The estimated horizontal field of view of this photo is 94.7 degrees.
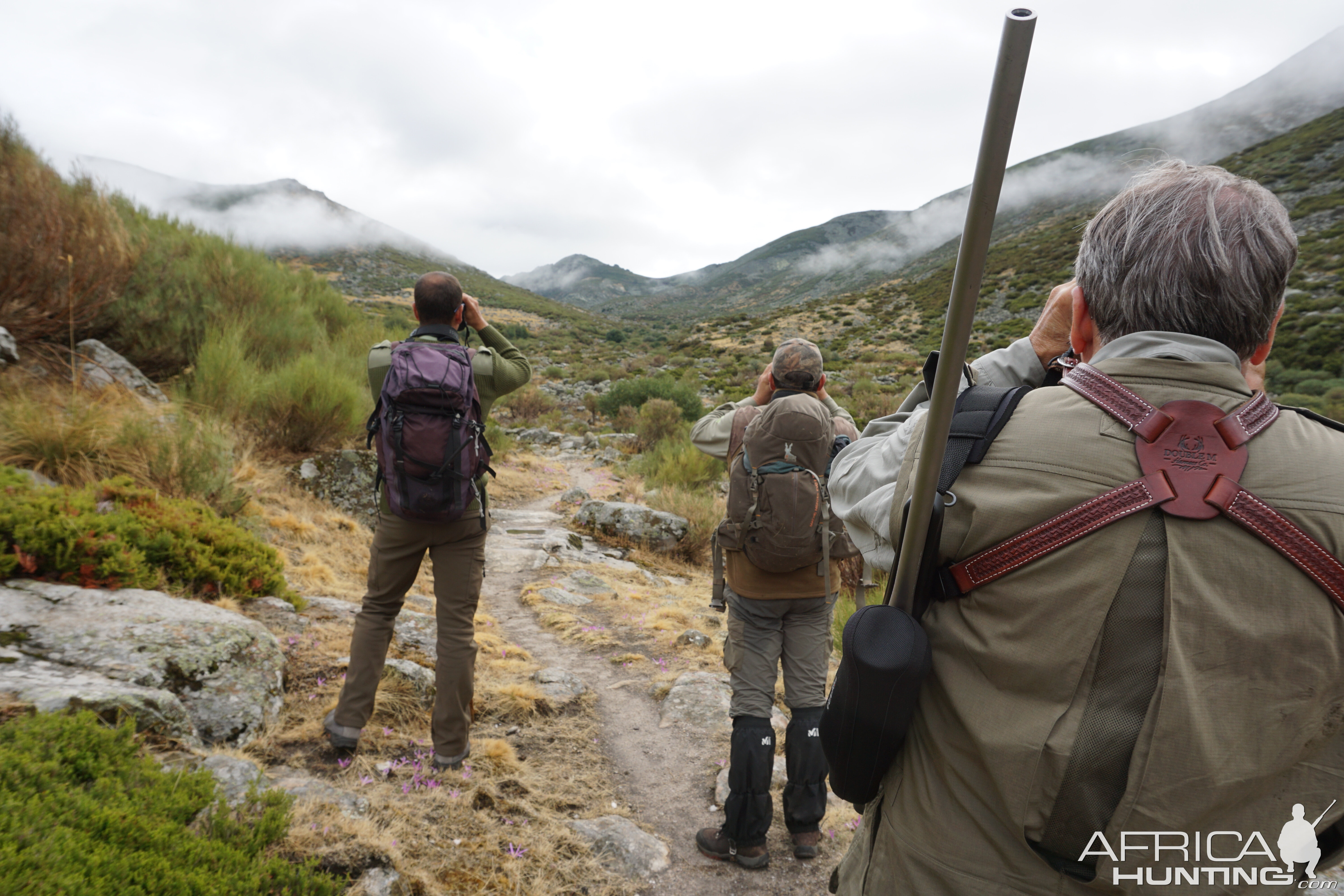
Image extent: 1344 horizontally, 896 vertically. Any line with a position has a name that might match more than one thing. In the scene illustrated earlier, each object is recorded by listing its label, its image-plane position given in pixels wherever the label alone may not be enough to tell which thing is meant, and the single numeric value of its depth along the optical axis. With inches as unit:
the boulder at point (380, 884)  79.9
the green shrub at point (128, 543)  120.5
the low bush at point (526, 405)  783.7
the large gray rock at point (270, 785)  86.5
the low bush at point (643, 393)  737.6
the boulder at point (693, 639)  217.6
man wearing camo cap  112.3
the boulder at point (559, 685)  170.6
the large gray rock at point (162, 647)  103.7
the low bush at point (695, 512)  355.9
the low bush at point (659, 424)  645.9
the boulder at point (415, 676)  144.8
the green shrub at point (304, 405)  270.4
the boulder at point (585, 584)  269.9
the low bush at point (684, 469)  449.1
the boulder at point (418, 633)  170.9
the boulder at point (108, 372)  216.7
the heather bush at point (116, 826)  55.4
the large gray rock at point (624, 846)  109.6
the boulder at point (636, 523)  356.8
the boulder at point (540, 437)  659.4
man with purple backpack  110.7
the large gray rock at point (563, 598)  250.7
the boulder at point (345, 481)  270.4
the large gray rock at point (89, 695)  83.6
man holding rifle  33.4
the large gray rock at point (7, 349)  189.0
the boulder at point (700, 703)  166.4
